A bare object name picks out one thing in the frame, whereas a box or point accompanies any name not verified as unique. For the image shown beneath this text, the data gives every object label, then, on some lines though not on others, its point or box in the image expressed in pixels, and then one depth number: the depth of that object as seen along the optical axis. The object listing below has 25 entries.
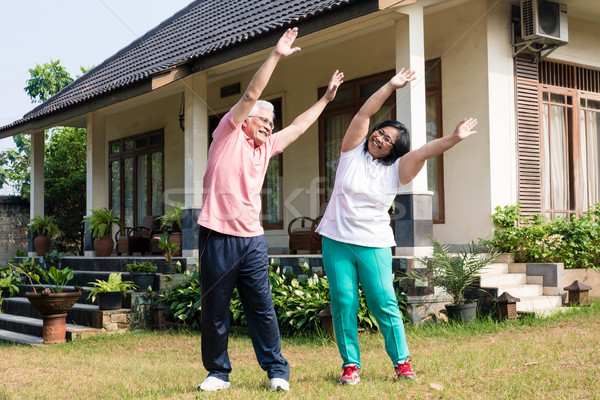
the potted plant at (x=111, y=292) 7.47
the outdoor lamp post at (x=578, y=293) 6.96
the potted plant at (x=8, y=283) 9.51
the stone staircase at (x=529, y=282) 6.88
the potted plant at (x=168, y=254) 8.15
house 7.03
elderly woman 3.83
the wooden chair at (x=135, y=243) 10.59
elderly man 3.69
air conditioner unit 7.54
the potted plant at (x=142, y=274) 7.90
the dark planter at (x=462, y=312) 6.08
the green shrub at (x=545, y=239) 7.35
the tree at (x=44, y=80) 25.66
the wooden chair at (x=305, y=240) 8.35
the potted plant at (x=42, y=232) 12.34
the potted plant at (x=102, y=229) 10.54
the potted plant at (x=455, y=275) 6.12
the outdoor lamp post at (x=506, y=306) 6.15
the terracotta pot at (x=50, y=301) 6.95
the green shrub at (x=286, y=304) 6.36
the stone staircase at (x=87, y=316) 7.34
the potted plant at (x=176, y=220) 9.14
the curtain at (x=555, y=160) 8.36
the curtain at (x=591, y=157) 8.82
